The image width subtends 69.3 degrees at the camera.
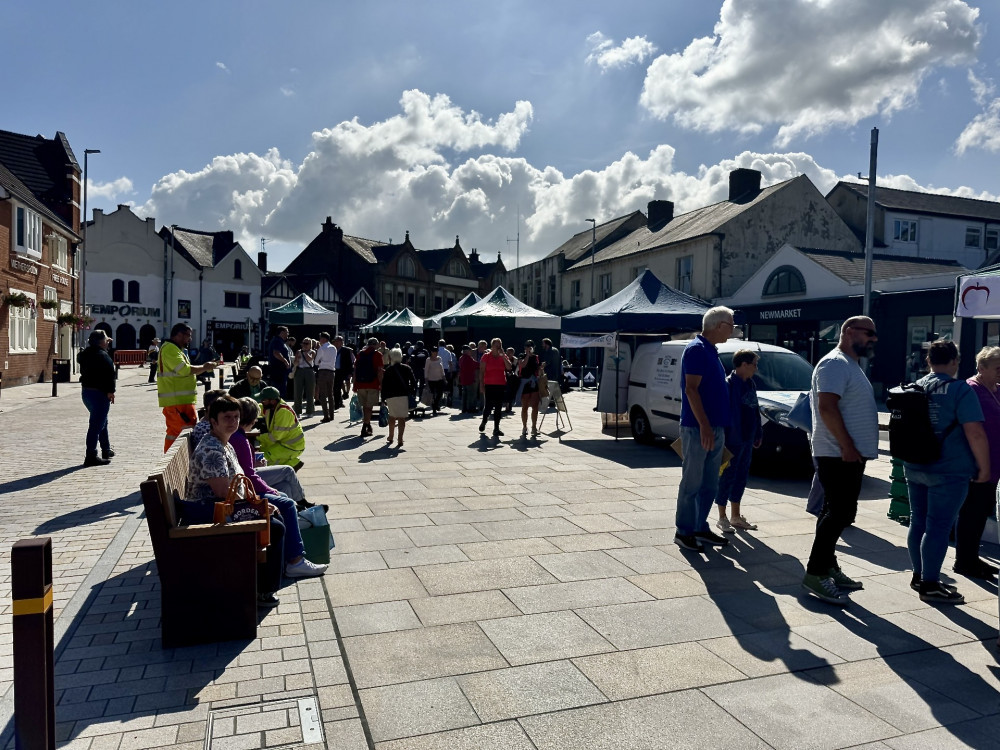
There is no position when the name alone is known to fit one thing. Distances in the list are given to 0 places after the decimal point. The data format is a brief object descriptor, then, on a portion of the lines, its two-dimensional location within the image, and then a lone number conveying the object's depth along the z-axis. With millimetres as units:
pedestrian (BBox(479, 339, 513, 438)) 12875
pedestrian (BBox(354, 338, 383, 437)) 12484
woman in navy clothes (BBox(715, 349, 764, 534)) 6500
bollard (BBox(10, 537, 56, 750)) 2445
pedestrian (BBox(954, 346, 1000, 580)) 5051
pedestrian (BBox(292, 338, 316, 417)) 15617
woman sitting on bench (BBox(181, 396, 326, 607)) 4293
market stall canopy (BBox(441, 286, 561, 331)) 19922
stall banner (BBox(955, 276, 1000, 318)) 8727
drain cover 2916
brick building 22594
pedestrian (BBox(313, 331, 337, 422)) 15219
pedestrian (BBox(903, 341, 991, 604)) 4531
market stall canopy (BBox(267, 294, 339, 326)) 22500
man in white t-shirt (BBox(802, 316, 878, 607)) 4531
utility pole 17367
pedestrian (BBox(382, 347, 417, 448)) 11289
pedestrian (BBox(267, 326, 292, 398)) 13930
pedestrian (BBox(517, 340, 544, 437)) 12984
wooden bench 3824
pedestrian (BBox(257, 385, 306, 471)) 6531
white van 9031
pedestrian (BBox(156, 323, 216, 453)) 7520
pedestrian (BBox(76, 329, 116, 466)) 8945
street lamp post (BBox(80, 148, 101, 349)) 30880
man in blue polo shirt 5613
